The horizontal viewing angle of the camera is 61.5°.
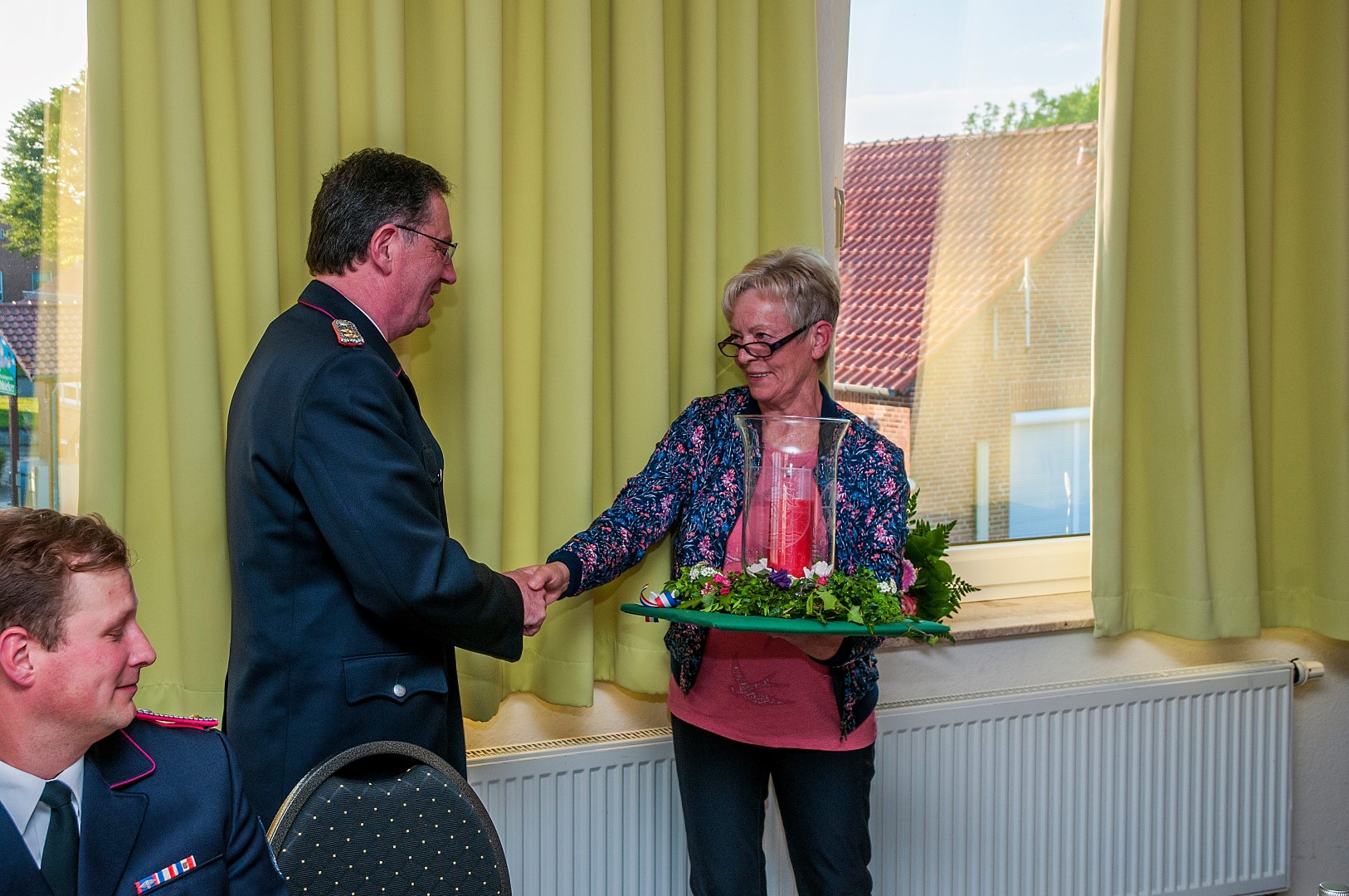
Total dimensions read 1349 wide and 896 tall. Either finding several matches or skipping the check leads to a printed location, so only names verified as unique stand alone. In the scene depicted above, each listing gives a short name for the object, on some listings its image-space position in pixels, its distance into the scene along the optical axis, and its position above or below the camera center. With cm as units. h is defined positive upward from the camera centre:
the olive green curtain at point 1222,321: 272 +29
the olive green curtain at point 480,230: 196 +39
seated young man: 115 -34
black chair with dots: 139 -50
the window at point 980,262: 289 +46
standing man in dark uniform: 163 -14
